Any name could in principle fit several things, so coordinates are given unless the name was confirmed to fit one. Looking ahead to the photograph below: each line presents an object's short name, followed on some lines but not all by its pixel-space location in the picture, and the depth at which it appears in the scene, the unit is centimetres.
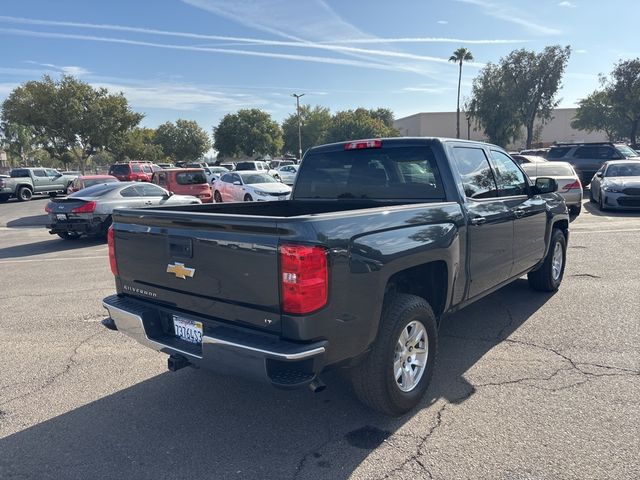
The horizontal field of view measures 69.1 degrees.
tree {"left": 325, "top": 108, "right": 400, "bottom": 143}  6625
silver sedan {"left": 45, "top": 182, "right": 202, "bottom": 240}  1112
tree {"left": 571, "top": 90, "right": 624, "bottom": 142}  6372
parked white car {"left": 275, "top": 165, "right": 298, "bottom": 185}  2583
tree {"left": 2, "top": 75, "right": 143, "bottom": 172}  4128
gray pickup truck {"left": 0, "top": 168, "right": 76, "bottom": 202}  2446
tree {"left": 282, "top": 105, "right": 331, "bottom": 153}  8175
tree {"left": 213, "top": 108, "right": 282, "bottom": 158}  6931
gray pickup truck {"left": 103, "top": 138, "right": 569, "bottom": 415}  258
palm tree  6334
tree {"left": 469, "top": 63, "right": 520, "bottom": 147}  4972
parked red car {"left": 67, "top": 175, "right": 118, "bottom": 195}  1695
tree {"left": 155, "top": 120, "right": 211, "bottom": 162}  7956
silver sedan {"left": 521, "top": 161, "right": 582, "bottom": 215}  1291
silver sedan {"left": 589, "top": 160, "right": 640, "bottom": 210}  1362
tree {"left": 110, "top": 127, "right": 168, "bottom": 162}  4672
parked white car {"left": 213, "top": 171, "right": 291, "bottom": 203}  1615
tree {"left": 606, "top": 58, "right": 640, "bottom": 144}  4041
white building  9144
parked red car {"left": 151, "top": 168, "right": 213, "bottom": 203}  1783
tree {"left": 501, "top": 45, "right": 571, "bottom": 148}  4541
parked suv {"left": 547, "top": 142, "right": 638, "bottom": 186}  1975
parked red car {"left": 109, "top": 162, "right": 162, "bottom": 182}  2973
